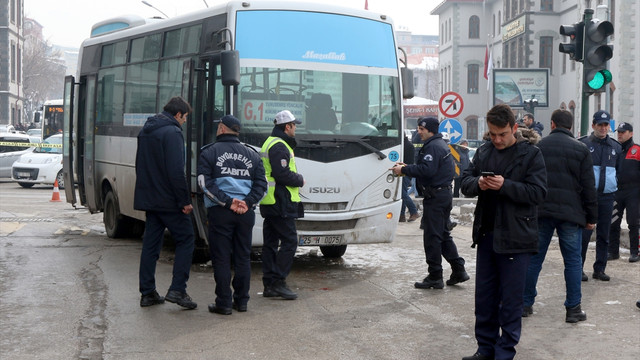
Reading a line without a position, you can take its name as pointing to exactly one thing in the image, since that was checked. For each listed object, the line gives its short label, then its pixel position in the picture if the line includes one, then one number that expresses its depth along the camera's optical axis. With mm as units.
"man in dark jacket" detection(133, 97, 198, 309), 8203
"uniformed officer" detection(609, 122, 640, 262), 11516
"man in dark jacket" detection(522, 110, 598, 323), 7996
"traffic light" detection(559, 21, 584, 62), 11798
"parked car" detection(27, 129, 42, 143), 48697
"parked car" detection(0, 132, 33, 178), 28562
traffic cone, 21297
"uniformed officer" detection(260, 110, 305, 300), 8898
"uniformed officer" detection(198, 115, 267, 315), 8070
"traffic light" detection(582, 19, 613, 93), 11648
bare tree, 95625
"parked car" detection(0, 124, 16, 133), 44169
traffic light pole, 11750
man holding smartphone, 6168
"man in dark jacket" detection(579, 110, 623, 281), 10203
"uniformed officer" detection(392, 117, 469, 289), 9453
